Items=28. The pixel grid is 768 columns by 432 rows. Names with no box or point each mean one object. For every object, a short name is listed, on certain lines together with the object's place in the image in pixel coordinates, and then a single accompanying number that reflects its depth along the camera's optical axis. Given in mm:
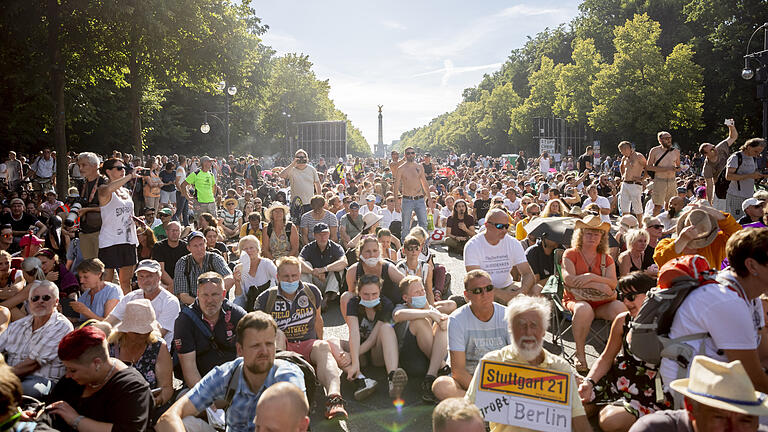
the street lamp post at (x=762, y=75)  18103
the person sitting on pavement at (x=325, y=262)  8711
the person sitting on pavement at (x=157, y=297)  5754
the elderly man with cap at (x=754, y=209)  7738
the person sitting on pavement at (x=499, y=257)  7164
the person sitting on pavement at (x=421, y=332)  5742
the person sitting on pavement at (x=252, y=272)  7348
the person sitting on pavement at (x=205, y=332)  5145
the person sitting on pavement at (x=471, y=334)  4805
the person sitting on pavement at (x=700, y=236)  5684
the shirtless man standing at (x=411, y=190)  12369
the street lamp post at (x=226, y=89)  24466
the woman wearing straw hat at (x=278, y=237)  9711
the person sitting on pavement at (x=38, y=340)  4816
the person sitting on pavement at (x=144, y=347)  4883
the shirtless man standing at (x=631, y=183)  12648
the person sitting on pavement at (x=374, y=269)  6668
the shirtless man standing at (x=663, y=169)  11859
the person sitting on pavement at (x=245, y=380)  3770
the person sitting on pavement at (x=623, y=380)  4367
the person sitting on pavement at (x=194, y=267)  7027
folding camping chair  6215
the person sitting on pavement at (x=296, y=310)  5715
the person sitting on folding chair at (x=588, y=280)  5984
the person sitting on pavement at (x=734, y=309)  3260
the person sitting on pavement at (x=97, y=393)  3580
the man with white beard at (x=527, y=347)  3562
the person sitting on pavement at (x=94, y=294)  6020
